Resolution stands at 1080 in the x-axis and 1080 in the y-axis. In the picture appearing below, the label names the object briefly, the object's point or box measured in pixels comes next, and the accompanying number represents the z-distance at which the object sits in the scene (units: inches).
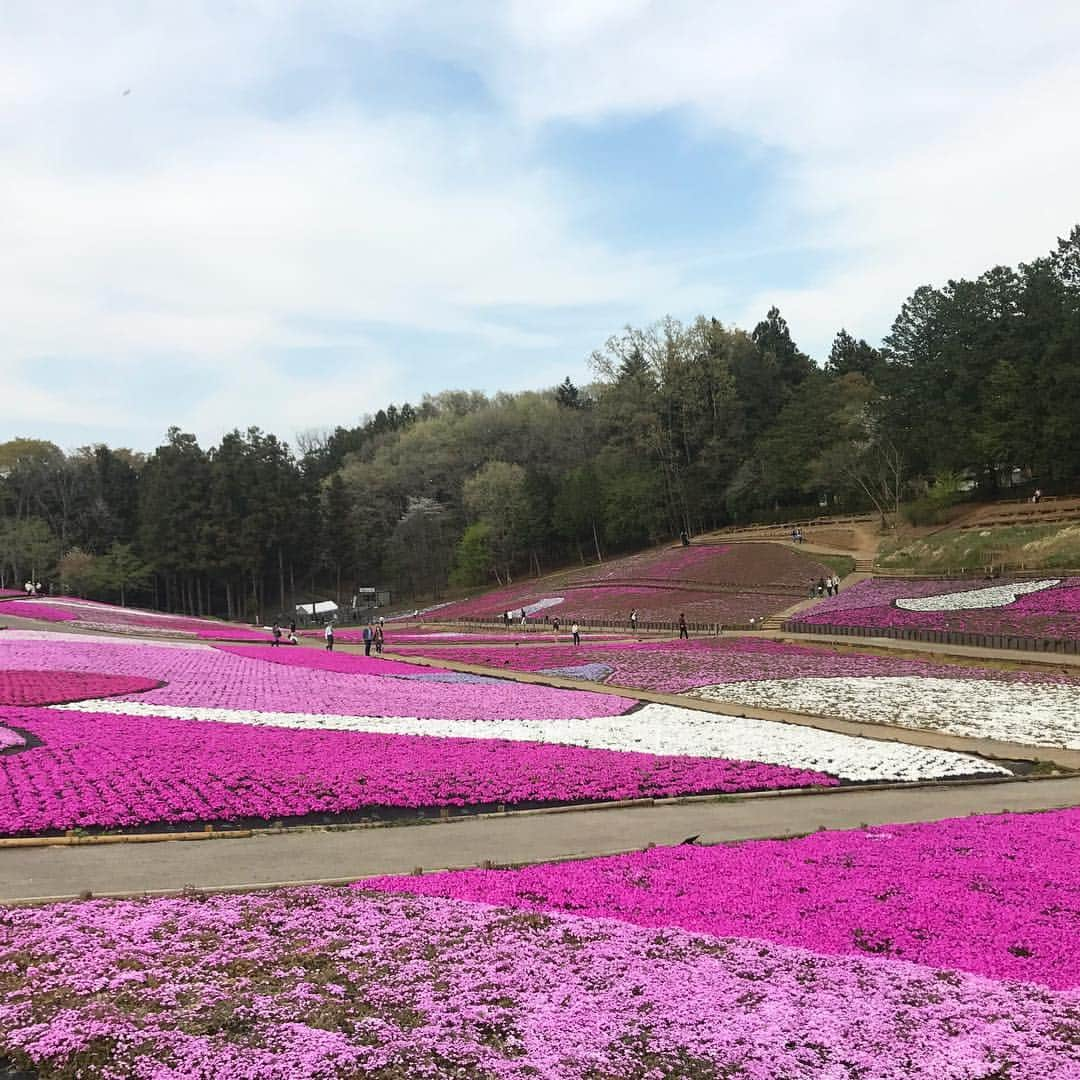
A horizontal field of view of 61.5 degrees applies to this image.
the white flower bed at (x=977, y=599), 1649.9
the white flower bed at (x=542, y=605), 2620.6
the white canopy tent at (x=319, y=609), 3415.4
